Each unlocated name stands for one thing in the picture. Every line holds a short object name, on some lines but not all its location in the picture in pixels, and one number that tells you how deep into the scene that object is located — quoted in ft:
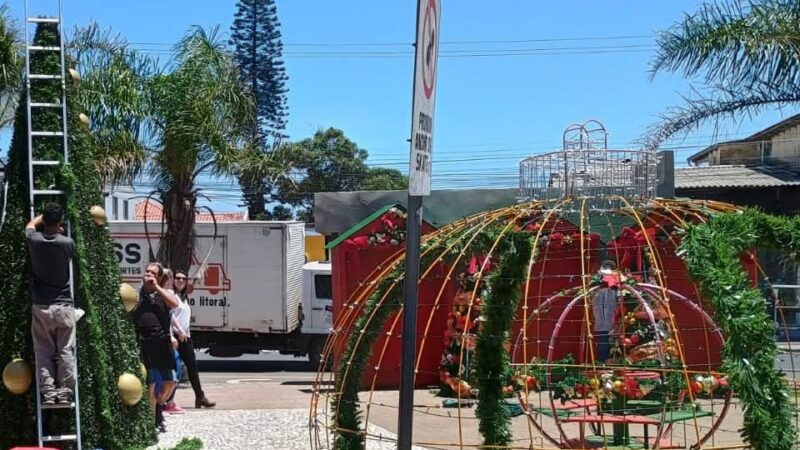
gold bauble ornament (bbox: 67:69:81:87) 23.25
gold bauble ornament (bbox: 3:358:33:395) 21.65
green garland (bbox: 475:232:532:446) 19.36
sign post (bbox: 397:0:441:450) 11.46
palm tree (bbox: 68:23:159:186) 42.39
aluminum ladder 21.61
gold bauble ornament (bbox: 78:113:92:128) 23.16
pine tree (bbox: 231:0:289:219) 120.37
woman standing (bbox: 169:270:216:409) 36.20
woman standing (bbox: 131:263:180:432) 32.19
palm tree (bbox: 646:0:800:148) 34.63
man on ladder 20.83
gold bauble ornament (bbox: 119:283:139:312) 23.80
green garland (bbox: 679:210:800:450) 14.15
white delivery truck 60.34
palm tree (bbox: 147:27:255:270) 45.32
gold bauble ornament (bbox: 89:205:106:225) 22.94
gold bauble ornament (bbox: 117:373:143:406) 22.88
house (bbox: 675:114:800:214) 72.95
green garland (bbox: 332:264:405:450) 19.66
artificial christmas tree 21.89
